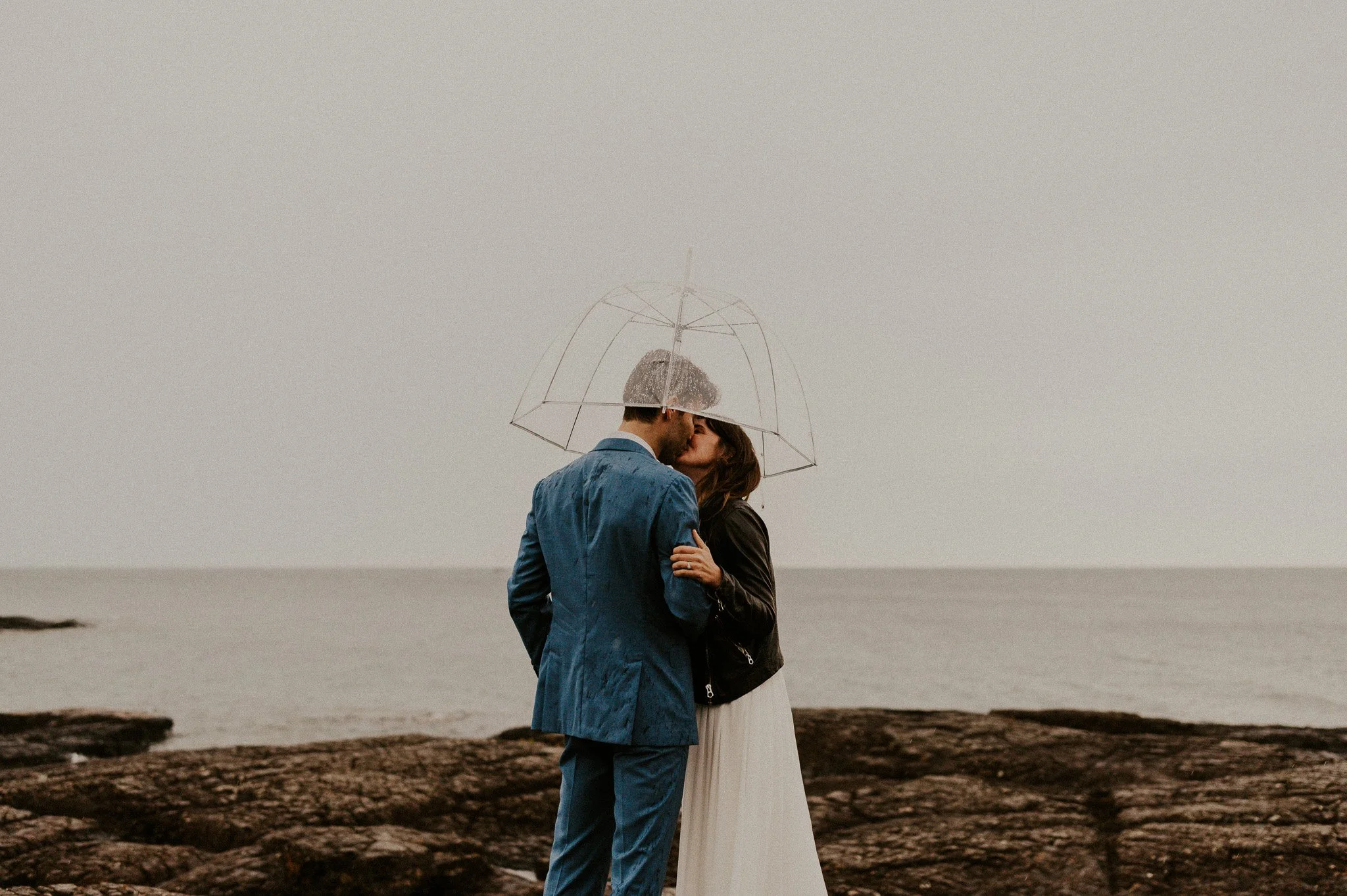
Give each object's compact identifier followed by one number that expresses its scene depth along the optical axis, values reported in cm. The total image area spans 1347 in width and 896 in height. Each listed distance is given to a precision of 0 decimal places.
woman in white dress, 365
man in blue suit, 332
